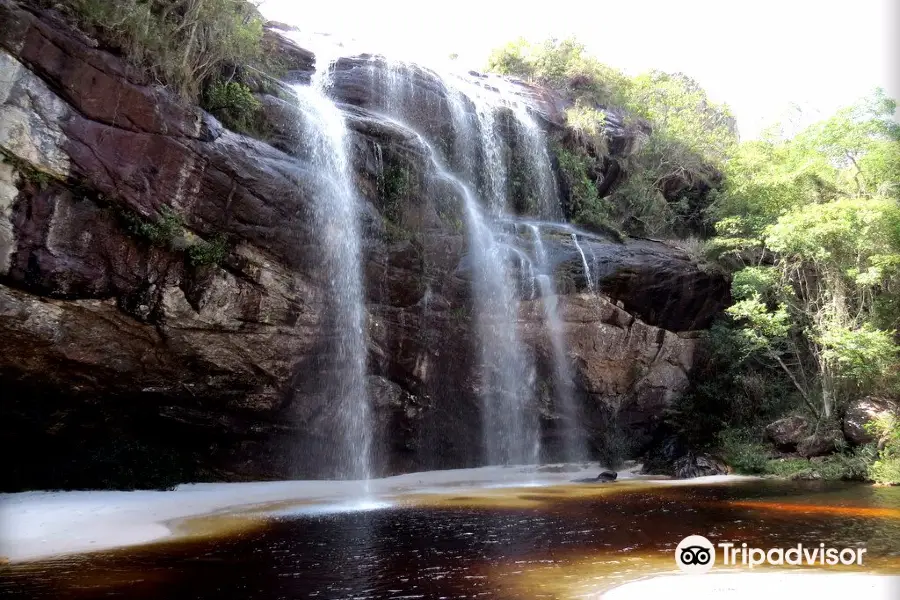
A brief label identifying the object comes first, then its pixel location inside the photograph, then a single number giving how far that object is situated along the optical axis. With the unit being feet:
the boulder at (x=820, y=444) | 55.26
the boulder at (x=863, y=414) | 53.88
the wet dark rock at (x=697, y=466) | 54.75
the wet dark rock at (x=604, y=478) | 51.39
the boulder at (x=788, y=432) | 57.93
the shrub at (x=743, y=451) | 55.57
